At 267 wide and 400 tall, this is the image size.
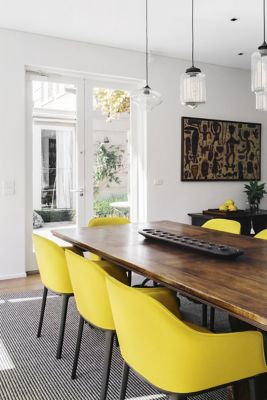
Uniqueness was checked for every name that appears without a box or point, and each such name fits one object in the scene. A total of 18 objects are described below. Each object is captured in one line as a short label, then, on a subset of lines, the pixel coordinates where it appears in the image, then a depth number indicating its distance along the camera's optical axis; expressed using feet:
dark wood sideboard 17.72
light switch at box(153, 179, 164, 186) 17.84
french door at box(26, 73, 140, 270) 16.05
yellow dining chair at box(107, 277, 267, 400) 4.28
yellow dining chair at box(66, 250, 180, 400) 6.03
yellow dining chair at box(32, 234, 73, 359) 8.10
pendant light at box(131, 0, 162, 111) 10.69
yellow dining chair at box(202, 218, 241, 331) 10.91
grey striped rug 7.07
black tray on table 6.89
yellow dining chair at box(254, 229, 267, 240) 9.73
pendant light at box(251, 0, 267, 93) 7.80
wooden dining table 4.66
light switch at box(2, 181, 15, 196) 14.88
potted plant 19.30
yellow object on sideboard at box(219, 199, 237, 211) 17.80
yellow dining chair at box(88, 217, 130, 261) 12.33
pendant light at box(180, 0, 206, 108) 8.95
